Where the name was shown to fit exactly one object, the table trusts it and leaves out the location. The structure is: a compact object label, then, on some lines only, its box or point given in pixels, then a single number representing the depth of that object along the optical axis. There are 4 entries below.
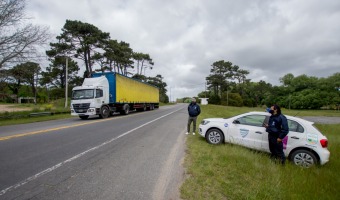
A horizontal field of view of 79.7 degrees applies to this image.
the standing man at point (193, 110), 9.48
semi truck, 16.25
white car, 5.93
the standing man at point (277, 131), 5.71
